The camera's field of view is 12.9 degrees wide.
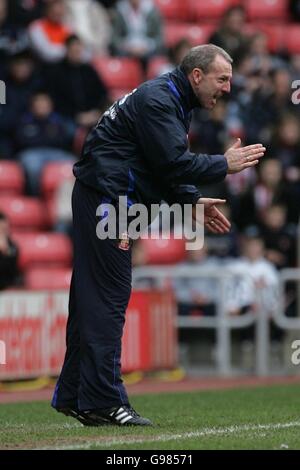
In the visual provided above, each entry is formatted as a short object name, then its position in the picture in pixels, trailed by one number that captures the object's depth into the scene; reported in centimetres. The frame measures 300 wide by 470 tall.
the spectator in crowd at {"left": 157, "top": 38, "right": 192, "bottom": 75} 1644
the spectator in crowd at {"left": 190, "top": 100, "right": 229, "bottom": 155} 1581
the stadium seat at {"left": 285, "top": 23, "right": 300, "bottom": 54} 1950
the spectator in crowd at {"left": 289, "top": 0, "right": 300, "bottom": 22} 1992
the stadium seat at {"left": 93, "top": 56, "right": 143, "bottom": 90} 1717
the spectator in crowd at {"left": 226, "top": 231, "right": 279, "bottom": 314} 1414
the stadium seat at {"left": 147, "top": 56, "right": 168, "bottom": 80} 1692
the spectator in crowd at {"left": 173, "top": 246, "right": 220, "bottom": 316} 1436
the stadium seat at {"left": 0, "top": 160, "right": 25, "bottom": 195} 1459
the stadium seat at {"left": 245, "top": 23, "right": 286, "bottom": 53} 1919
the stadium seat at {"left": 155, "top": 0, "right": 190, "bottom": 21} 1932
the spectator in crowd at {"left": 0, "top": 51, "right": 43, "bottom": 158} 1501
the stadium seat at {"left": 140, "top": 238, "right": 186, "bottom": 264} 1534
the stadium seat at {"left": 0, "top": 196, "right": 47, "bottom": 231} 1455
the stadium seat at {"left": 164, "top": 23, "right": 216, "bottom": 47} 1823
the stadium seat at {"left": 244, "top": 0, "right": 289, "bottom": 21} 1967
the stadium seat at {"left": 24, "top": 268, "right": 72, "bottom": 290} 1352
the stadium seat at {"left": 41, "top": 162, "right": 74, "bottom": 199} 1460
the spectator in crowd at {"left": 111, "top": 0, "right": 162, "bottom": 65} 1711
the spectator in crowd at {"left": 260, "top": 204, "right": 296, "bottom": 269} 1498
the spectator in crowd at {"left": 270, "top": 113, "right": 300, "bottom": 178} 1598
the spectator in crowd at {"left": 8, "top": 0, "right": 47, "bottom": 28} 1608
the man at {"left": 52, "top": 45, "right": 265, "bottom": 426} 758
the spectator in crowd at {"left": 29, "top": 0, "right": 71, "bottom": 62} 1582
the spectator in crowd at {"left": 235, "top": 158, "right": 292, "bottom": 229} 1541
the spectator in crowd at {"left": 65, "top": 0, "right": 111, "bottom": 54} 1716
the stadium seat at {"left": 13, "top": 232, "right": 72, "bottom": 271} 1418
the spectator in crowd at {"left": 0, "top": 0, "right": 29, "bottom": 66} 1538
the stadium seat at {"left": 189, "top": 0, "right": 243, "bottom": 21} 1931
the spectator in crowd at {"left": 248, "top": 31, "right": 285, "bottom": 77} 1705
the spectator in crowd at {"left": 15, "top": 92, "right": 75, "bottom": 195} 1485
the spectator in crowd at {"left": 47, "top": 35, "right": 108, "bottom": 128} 1556
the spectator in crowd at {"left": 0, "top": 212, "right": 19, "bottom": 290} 1212
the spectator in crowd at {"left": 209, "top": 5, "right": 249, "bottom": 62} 1694
